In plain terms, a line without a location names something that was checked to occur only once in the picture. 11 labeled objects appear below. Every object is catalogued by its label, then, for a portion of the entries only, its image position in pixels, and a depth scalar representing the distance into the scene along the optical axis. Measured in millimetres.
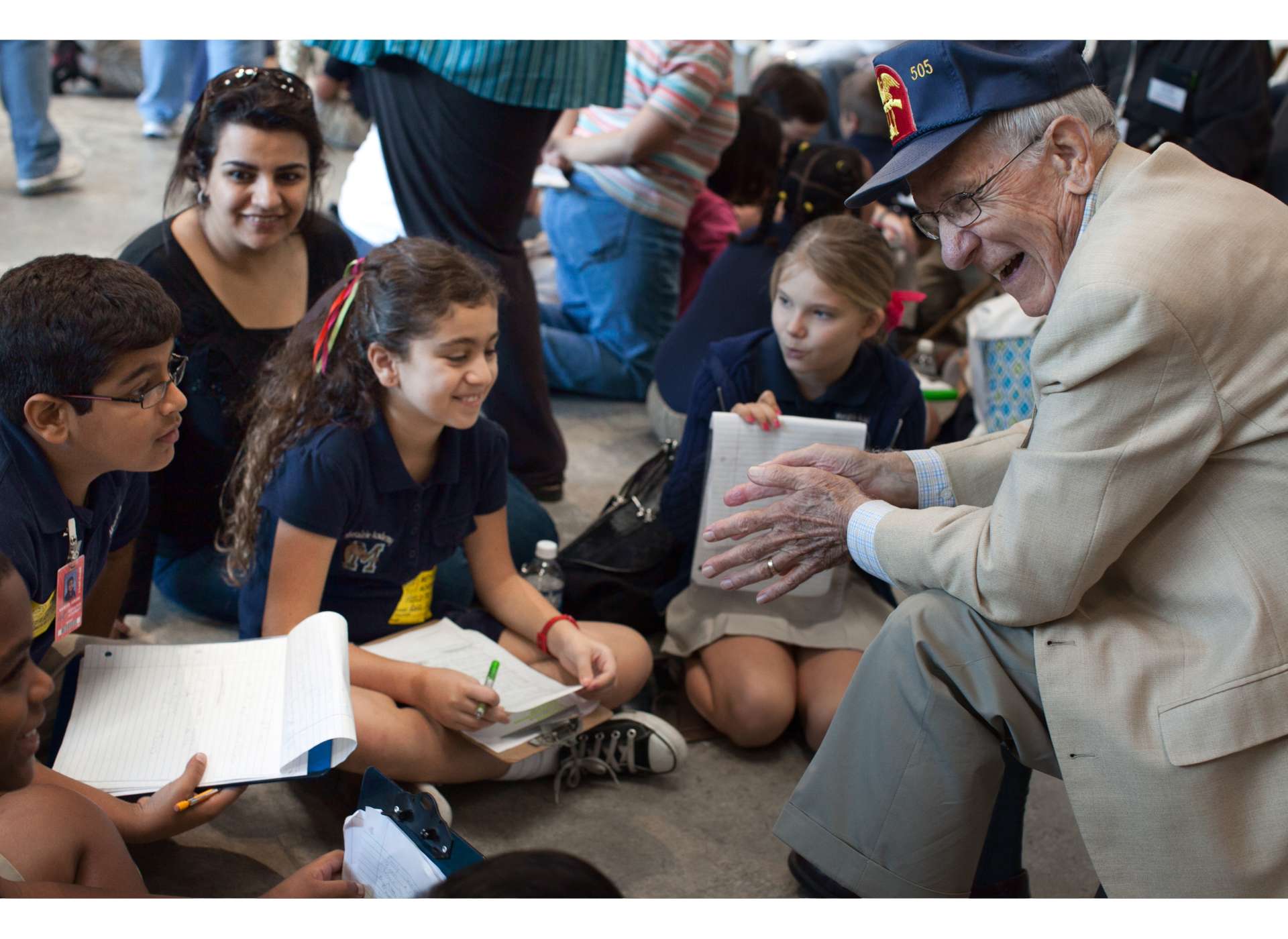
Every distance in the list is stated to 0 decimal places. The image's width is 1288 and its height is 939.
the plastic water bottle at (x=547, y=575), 2363
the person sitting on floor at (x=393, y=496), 1898
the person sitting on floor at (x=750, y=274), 3039
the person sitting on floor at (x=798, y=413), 2227
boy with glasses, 1580
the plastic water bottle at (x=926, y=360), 3906
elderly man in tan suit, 1382
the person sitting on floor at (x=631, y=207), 3549
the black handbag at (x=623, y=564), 2445
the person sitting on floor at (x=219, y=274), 2252
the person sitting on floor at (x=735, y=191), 4098
